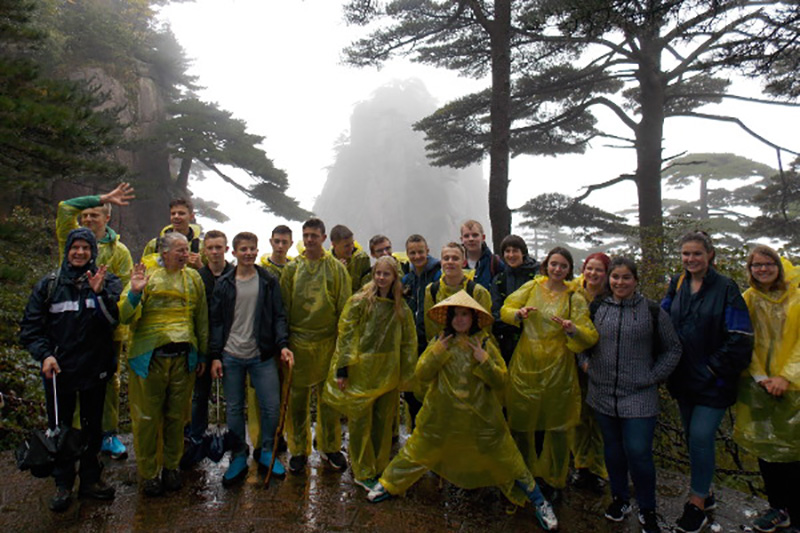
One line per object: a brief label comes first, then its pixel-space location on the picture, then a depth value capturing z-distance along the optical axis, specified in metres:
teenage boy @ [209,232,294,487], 3.43
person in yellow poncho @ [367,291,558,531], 2.91
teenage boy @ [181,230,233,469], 3.58
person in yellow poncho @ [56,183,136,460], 3.46
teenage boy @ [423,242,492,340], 3.25
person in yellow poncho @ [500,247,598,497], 3.15
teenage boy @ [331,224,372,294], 4.23
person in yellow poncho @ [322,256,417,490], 3.33
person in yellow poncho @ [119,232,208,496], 3.16
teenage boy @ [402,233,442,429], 3.82
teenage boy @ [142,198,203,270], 3.83
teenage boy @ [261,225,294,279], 4.39
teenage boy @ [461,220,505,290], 3.95
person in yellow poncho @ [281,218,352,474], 3.69
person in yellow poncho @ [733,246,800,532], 2.70
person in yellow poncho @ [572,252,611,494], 3.34
